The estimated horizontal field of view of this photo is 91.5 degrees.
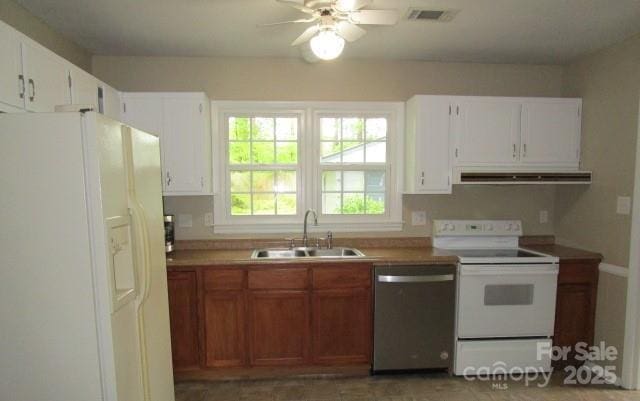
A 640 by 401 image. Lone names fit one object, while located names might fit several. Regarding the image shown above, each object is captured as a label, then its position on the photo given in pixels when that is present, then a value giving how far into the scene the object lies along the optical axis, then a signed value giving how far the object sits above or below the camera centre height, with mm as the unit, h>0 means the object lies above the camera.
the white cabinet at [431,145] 2627 +312
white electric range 2410 -1020
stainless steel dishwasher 2367 -1031
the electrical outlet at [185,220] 2850 -345
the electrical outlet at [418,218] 2988 -347
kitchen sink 2750 -626
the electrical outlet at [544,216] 3041 -337
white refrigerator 1157 -293
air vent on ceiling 2025 +1109
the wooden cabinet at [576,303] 2506 -979
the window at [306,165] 2861 +158
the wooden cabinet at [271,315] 2359 -1019
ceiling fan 1565 +878
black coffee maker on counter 2581 -426
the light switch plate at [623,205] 2324 -180
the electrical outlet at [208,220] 2861 -347
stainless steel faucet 2820 -379
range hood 2623 +37
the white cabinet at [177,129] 2500 +432
